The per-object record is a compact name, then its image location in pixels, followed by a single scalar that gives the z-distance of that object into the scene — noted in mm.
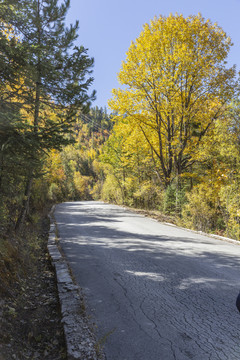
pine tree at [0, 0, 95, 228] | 4727
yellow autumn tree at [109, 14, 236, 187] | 12102
